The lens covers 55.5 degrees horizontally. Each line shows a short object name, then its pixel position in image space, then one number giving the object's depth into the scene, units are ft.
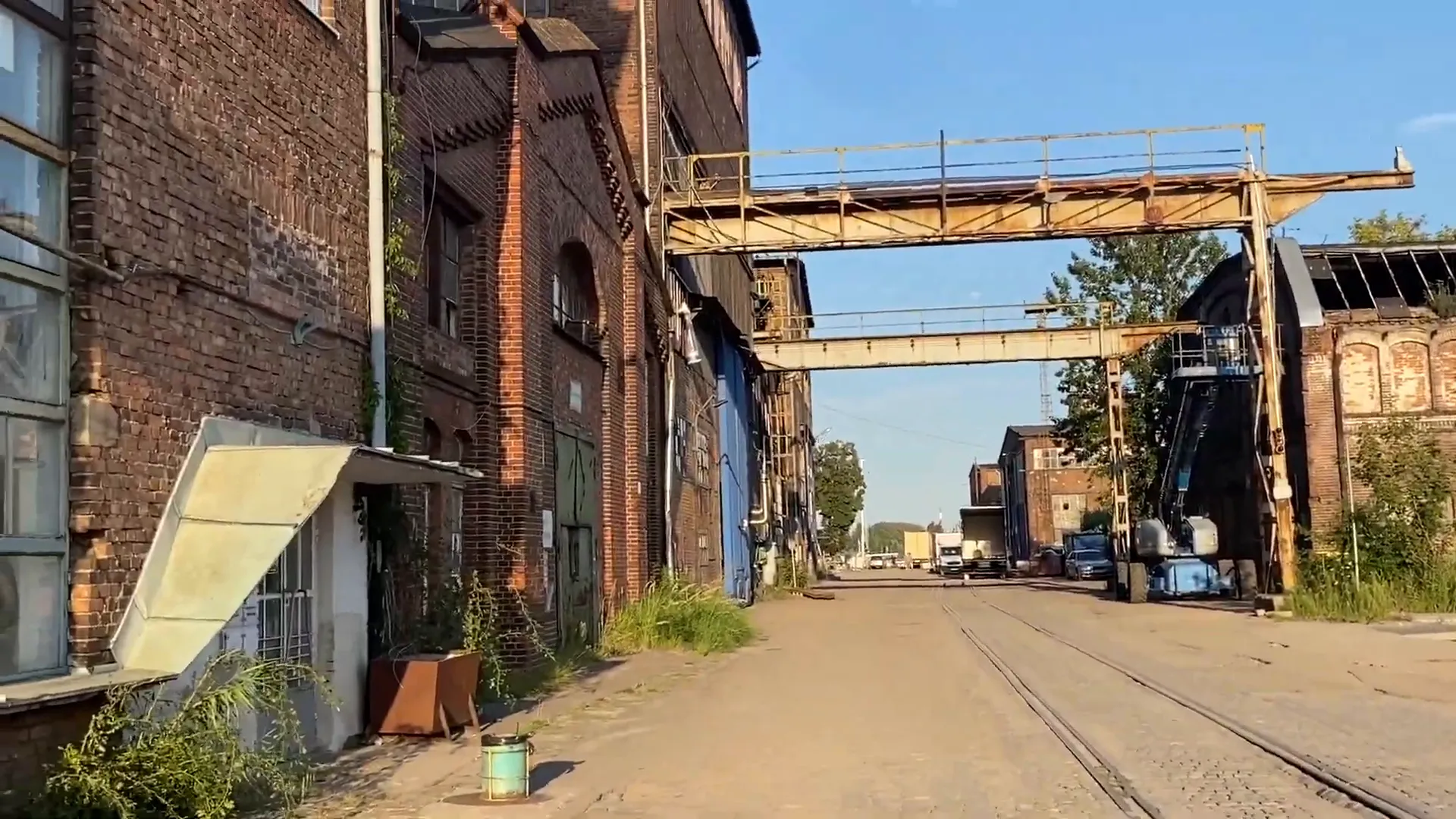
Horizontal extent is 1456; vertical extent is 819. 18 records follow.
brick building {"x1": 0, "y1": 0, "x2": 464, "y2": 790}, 23.82
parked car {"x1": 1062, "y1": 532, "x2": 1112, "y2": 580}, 185.51
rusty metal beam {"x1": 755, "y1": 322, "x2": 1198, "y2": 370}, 129.39
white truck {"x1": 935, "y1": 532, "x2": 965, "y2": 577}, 239.09
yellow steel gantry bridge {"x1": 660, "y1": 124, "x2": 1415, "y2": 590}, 89.10
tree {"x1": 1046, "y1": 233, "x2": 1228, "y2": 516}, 161.68
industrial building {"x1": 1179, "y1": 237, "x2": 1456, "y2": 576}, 106.32
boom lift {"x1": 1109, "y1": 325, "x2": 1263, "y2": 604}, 118.83
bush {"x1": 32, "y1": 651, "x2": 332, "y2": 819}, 22.90
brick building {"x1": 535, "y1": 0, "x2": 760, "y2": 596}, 86.43
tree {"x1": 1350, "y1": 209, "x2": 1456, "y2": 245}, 198.59
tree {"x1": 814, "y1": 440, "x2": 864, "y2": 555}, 334.03
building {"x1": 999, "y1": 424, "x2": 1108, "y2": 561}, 298.56
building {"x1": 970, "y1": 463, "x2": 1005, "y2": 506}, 397.31
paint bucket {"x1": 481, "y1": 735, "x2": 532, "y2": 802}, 27.81
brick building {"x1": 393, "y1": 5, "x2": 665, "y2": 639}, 45.68
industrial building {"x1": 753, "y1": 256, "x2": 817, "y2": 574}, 163.32
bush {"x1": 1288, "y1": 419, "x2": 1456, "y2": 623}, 86.89
